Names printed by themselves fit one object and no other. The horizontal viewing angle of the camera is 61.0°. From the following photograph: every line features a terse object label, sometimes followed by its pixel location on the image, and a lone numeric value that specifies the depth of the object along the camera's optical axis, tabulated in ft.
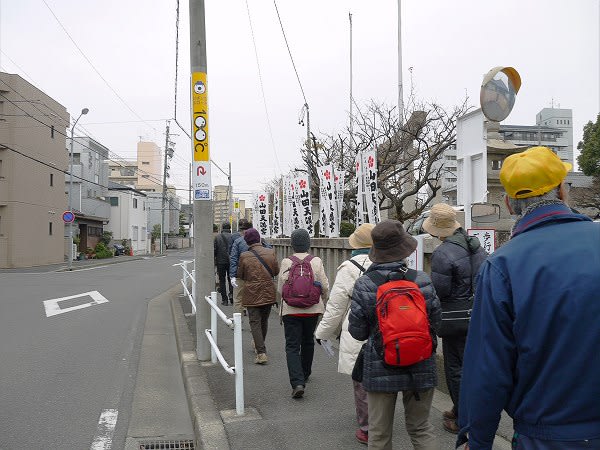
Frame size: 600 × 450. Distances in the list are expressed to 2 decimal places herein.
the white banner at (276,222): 59.98
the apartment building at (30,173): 90.38
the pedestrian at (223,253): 35.24
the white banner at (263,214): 57.36
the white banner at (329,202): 33.19
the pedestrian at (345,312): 11.54
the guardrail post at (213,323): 20.41
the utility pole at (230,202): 131.42
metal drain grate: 14.68
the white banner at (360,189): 27.50
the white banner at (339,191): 33.88
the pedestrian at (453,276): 12.70
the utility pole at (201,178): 21.03
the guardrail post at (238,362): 14.35
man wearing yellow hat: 5.21
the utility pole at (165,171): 145.94
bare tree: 47.34
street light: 88.05
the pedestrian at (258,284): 20.57
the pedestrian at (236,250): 26.23
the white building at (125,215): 169.58
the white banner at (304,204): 38.52
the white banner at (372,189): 26.30
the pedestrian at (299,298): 16.43
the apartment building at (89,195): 135.23
